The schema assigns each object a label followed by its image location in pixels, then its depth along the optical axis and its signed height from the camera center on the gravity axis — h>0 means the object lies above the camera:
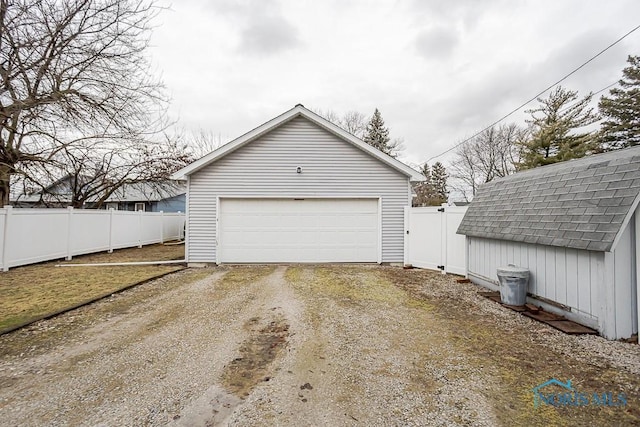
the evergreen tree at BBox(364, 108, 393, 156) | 28.14 +9.01
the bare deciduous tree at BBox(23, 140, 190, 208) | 9.20 +2.08
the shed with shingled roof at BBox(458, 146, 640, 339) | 3.62 -0.18
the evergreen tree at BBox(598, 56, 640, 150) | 16.27 +6.83
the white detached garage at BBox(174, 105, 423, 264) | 8.67 +0.69
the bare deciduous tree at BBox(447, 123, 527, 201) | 24.34 +6.18
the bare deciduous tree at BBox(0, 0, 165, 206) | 6.89 +3.92
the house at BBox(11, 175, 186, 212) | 11.57 +1.32
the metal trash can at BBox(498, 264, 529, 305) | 4.94 -1.07
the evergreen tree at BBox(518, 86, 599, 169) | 17.80 +6.21
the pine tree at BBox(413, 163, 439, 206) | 29.05 +3.05
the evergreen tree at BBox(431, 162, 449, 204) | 32.41 +5.09
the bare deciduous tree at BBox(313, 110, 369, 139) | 27.47 +9.92
